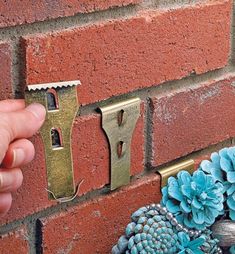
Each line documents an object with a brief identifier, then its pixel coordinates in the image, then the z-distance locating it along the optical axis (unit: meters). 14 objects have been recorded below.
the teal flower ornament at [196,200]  0.79
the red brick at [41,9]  0.70
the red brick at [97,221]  0.78
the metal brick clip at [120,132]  0.79
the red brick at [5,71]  0.71
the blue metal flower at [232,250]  0.82
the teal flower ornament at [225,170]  0.82
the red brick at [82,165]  0.74
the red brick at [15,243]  0.75
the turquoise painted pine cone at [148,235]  0.75
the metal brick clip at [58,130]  0.74
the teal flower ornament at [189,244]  0.77
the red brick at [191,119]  0.83
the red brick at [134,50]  0.73
